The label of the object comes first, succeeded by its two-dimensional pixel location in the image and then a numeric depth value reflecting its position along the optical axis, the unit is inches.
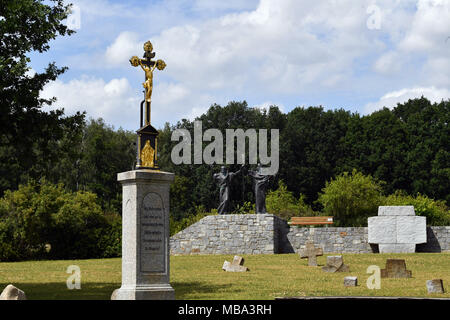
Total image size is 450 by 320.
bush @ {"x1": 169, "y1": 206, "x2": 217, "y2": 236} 1439.7
